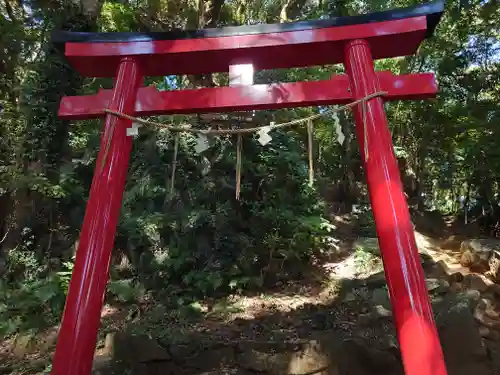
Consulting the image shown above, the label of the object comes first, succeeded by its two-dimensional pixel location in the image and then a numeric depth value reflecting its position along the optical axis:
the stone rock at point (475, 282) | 6.43
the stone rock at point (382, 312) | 5.23
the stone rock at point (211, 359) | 4.58
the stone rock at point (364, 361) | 4.23
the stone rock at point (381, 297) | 5.72
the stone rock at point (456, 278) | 6.92
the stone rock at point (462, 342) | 4.25
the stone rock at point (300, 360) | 4.21
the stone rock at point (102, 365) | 4.30
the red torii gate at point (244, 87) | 2.97
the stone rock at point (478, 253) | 7.48
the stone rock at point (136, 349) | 4.60
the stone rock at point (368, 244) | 8.12
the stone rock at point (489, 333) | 4.90
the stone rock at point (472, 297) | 5.17
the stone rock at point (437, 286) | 6.03
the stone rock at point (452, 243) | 9.59
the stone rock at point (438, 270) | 7.18
